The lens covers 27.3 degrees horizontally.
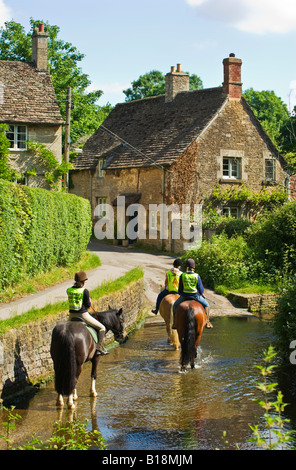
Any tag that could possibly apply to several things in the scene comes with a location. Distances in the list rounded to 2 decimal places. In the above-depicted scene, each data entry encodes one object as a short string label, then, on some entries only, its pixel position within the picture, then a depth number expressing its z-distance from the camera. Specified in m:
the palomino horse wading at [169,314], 15.82
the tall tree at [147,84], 77.94
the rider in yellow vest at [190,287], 13.85
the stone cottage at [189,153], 33.69
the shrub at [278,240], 24.39
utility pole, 29.87
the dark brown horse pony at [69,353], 10.16
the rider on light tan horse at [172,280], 16.02
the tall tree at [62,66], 47.34
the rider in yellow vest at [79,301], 11.10
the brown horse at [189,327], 13.16
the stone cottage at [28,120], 33.09
